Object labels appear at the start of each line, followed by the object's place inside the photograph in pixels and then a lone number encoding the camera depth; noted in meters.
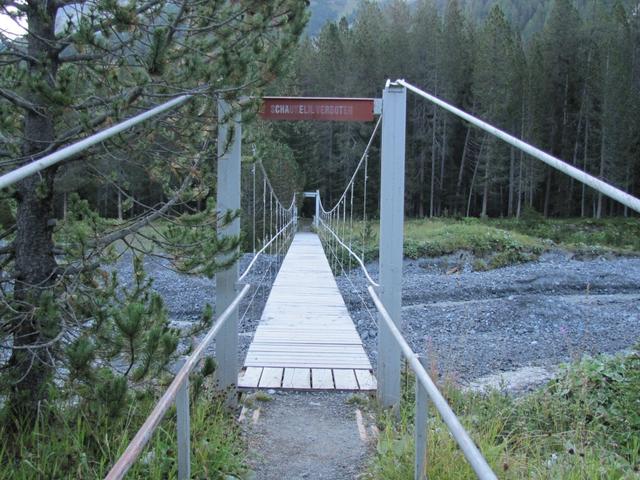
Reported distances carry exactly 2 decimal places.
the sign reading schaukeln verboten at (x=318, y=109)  3.15
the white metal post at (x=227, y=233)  2.86
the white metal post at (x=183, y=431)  1.71
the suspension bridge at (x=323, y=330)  1.33
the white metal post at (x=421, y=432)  1.67
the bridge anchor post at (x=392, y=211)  2.94
